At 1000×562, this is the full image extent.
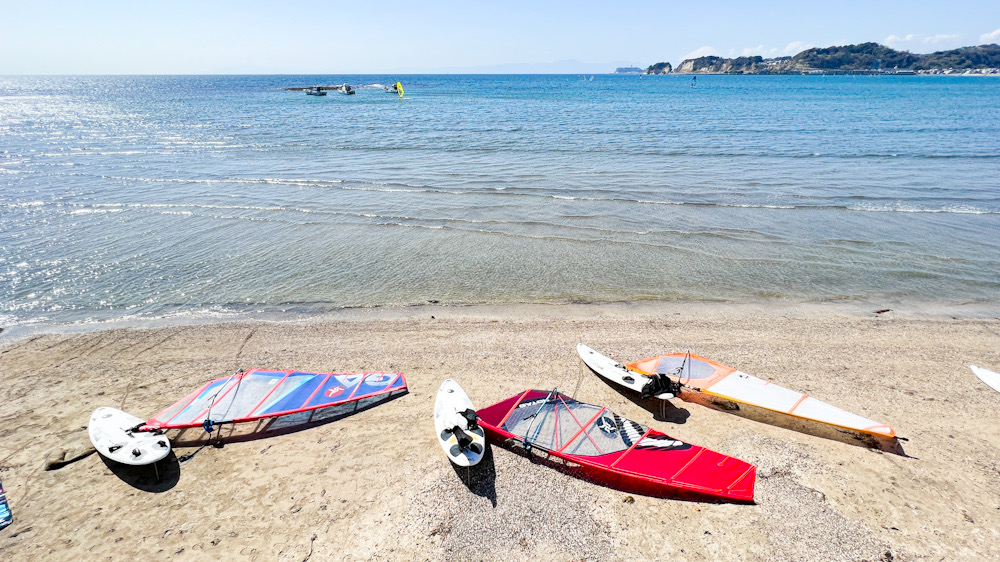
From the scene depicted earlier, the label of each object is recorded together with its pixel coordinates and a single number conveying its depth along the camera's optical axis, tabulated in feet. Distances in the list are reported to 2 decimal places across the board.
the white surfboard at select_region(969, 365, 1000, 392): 38.96
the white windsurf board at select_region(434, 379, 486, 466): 30.94
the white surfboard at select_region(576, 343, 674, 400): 38.27
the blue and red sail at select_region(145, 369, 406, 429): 34.65
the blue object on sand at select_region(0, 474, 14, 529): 27.73
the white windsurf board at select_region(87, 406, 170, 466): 31.37
